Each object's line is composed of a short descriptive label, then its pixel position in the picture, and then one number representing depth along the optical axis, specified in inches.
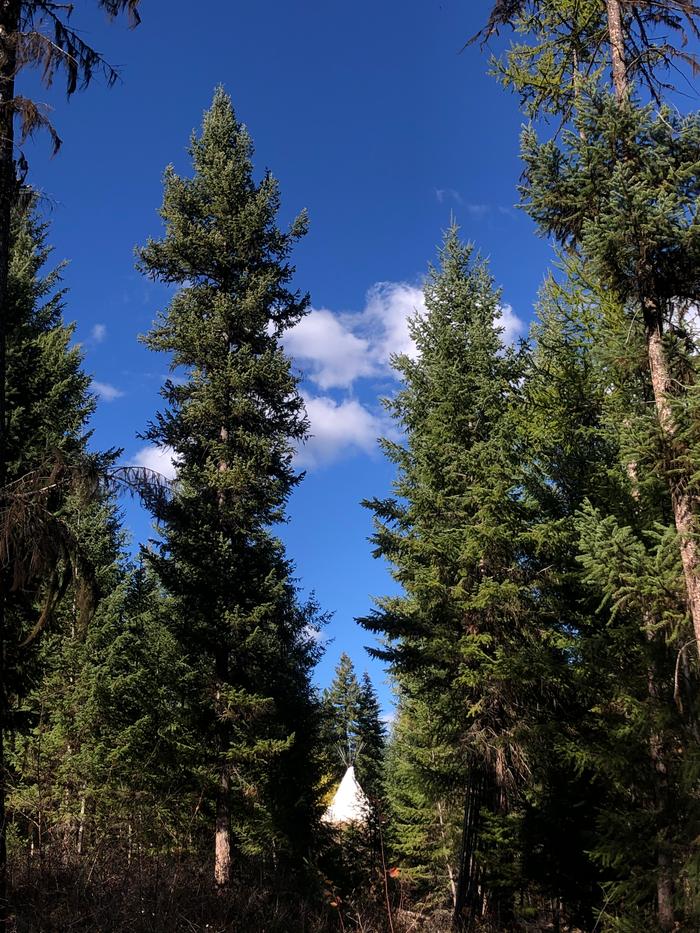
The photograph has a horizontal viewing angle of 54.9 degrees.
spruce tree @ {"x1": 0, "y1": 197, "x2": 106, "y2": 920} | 247.4
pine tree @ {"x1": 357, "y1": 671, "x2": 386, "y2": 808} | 1445.6
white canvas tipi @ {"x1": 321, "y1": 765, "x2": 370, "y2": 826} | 1541.6
